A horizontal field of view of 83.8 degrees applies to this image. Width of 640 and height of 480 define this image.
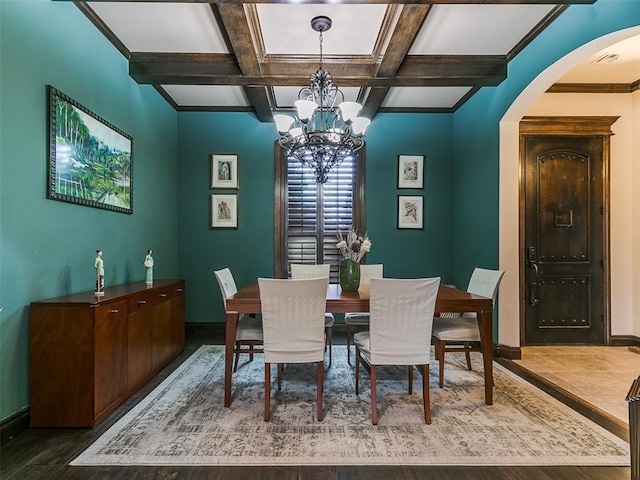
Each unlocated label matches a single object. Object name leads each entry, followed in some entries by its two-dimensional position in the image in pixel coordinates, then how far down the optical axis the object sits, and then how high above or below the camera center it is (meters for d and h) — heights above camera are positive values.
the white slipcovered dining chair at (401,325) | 2.36 -0.56
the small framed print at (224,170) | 5.05 +1.01
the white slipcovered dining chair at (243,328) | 2.87 -0.71
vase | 3.13 -0.29
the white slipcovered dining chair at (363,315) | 3.62 -0.77
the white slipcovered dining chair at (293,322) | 2.38 -0.55
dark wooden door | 4.29 +0.10
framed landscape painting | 2.54 +0.69
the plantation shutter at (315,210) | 5.09 +0.46
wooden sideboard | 2.28 -0.77
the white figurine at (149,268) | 3.53 -0.26
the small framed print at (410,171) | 5.14 +1.02
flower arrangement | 3.13 -0.05
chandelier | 2.90 +0.88
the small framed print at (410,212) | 5.14 +0.43
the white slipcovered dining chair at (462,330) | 2.85 -0.71
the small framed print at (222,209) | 5.04 +0.46
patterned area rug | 2.01 -1.21
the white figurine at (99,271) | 2.68 -0.23
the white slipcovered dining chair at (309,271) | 3.84 -0.32
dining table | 2.61 -0.50
